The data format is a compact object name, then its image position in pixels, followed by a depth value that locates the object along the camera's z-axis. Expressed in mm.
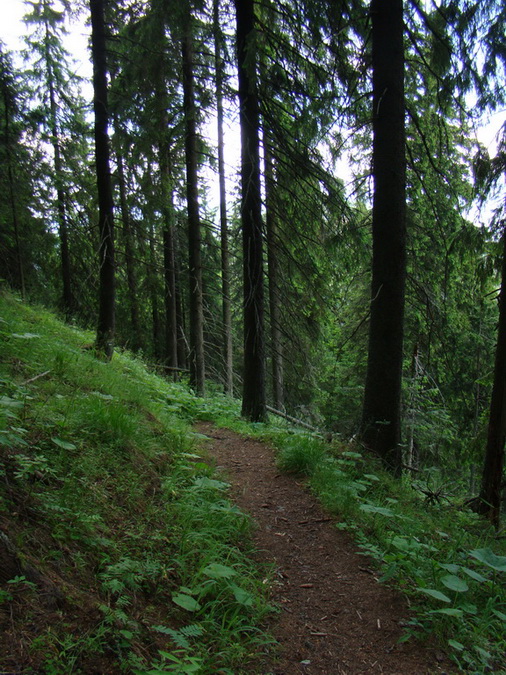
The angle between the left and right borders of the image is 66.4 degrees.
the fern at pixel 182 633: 1977
